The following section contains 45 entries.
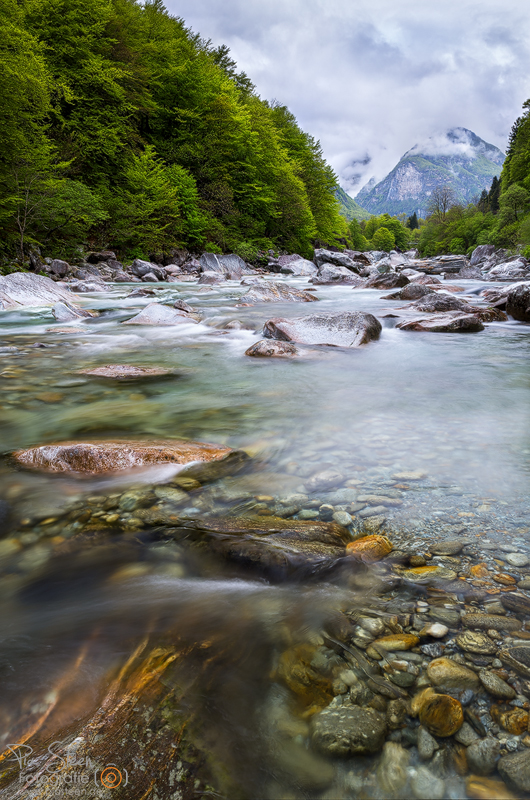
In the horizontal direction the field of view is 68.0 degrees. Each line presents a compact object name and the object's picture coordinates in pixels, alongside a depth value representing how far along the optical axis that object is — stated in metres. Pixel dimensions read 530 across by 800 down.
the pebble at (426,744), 0.75
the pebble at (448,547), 1.34
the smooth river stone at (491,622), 1.01
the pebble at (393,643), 0.97
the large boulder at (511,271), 19.91
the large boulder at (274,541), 1.29
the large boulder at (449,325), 6.46
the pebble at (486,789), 0.68
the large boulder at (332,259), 25.41
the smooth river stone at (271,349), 4.75
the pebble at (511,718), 0.77
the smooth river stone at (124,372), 3.90
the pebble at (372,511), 1.61
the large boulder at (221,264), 21.47
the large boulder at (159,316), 7.27
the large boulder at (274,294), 10.71
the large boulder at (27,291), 9.10
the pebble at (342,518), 1.57
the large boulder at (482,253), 39.12
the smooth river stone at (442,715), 0.79
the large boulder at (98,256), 18.12
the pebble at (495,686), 0.84
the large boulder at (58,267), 14.17
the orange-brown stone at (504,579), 1.18
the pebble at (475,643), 0.95
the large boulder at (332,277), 18.22
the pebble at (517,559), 1.27
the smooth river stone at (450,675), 0.87
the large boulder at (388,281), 14.39
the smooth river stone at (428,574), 1.22
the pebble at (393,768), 0.71
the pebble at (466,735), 0.76
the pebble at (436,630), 1.01
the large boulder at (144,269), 17.29
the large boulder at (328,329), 5.43
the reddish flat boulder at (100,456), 1.97
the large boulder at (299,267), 25.08
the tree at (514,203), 38.50
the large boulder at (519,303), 7.11
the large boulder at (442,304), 7.98
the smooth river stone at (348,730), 0.76
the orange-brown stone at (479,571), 1.23
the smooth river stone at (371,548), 1.35
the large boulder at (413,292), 10.64
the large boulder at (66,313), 7.89
